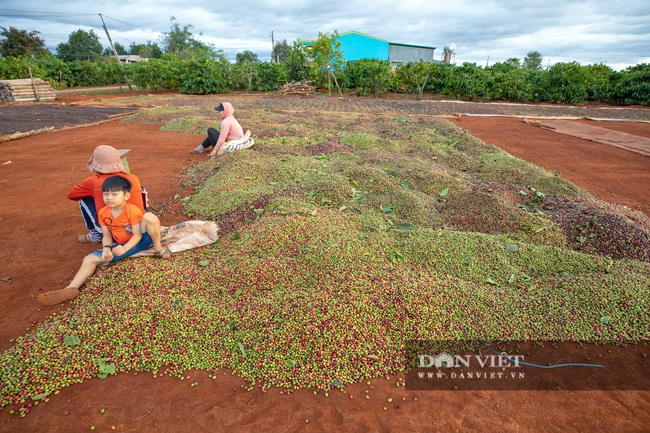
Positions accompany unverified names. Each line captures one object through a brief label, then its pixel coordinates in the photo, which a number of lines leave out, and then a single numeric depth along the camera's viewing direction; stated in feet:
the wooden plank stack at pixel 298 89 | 60.29
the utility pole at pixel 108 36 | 84.53
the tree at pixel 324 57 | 59.41
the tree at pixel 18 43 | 98.73
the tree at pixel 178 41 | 142.82
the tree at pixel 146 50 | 180.55
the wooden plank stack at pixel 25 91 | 47.42
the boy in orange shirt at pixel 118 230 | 8.95
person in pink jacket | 20.07
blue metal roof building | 107.55
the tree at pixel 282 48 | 153.99
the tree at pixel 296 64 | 64.69
